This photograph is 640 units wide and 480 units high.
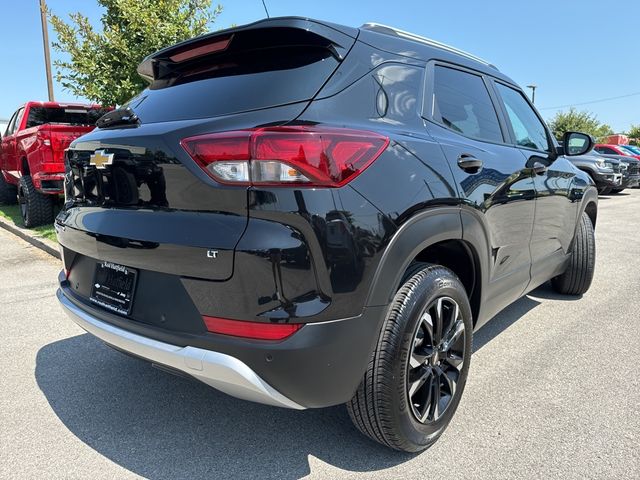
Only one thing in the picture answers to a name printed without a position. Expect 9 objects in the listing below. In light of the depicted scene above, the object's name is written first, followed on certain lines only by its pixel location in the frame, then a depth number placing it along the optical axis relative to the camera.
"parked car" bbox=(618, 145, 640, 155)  19.69
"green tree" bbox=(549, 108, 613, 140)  43.75
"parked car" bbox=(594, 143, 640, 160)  17.89
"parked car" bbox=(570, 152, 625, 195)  13.65
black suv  1.71
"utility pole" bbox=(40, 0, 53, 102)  12.80
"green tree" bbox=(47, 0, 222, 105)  6.92
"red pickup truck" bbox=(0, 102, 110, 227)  6.66
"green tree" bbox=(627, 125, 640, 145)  49.57
